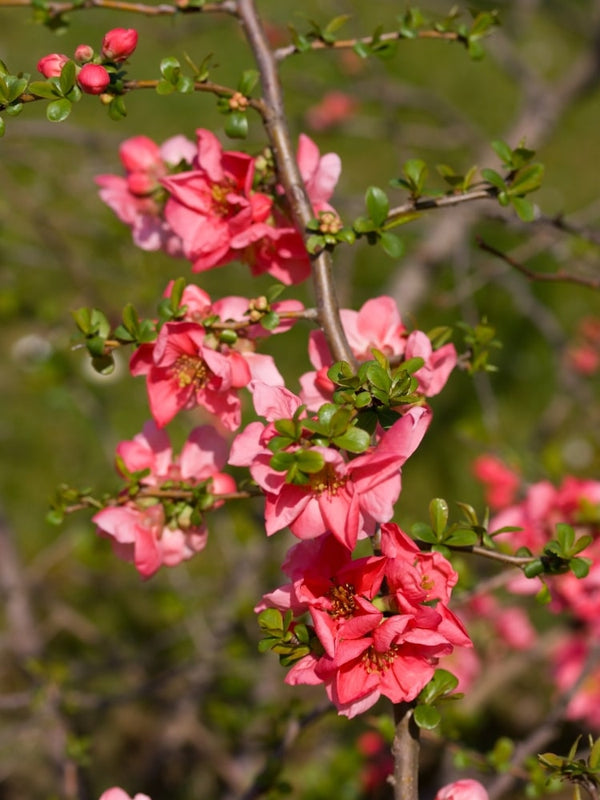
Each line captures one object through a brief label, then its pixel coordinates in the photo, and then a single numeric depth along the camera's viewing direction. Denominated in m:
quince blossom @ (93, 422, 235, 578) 0.76
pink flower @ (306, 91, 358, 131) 2.73
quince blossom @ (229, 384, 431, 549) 0.69
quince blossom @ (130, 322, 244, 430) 0.74
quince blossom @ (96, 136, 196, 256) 0.80
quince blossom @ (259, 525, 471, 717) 0.69
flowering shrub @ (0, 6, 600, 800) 0.70
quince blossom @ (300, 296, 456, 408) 0.74
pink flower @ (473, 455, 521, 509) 1.24
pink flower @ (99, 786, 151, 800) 0.74
